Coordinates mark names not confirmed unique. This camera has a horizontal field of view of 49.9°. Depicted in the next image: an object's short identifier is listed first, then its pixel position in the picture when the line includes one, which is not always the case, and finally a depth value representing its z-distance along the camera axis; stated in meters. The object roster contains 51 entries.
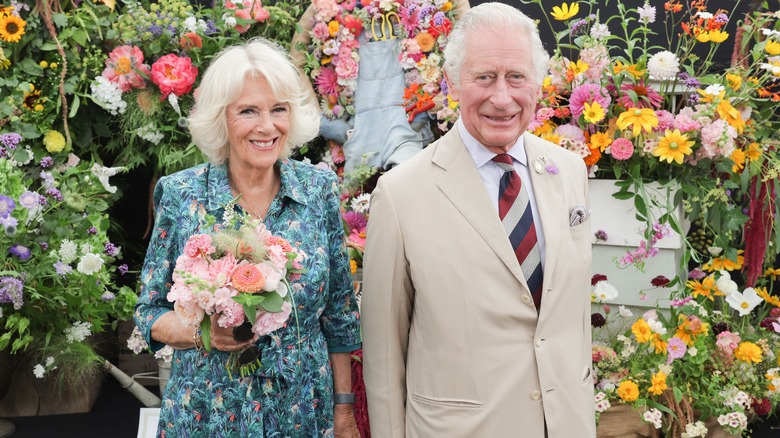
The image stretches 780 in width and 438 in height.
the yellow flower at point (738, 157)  3.20
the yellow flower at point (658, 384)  2.94
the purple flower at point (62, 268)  3.13
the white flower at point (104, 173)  3.49
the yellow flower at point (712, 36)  3.24
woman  1.99
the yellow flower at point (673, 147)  3.09
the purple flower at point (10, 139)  3.30
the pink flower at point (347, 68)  3.87
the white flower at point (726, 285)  3.30
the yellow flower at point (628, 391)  2.93
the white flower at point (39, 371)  3.21
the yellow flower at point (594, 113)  3.15
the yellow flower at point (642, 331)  3.03
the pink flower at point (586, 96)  3.18
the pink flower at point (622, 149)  3.15
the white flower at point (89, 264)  3.15
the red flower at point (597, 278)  3.19
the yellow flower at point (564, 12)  3.27
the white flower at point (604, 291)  3.15
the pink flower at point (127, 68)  3.68
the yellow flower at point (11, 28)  3.54
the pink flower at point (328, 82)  3.97
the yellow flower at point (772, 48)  3.21
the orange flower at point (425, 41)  3.79
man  1.83
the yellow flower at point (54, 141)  3.68
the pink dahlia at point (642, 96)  3.21
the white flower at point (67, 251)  3.14
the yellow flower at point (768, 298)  3.51
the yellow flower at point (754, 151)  3.21
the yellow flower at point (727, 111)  3.12
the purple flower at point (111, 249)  3.36
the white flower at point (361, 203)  3.46
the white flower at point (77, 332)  3.25
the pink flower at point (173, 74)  3.64
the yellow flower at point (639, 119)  3.10
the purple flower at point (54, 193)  3.31
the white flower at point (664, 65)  3.17
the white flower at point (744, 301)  3.28
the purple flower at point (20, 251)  3.07
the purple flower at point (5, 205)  2.98
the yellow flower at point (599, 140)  3.20
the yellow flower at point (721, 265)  3.44
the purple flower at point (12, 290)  2.96
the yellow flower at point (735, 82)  3.23
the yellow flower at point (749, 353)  3.10
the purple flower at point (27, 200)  3.10
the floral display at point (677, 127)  3.13
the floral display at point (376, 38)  3.78
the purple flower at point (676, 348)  3.04
